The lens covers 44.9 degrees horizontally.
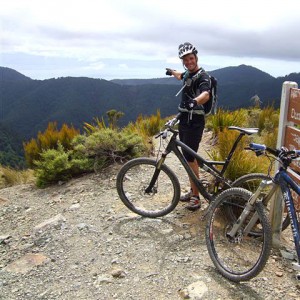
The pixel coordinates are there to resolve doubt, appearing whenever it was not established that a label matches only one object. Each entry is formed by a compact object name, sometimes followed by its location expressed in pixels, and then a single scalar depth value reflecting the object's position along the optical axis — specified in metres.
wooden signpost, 3.99
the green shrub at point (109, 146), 7.25
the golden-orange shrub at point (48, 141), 8.74
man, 4.55
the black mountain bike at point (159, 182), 4.55
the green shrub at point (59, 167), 7.20
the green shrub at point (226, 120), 10.00
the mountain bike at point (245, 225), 3.32
